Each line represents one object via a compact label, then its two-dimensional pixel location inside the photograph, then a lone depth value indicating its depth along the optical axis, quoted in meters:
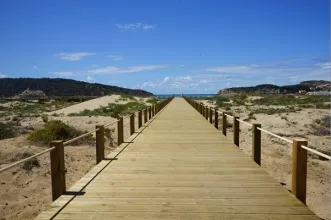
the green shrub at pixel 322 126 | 20.81
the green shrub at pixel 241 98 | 55.63
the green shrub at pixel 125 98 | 66.62
